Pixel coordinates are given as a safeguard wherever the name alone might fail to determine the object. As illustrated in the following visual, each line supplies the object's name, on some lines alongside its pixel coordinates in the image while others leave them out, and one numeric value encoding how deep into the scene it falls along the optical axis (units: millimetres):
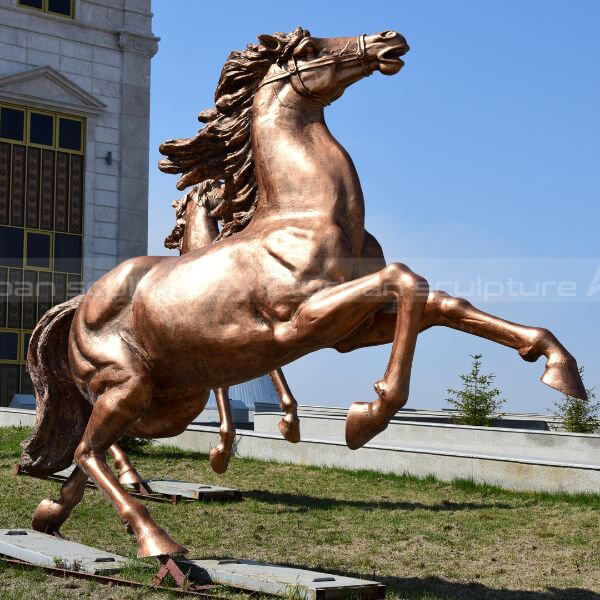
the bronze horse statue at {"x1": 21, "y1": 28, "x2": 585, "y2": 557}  4422
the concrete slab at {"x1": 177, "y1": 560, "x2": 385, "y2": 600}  4562
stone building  21453
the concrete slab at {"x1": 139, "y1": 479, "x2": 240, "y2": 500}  8750
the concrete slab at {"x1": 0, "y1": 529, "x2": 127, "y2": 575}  5211
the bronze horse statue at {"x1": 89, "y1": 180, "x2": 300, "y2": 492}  7883
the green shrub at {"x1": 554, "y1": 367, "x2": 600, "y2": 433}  14812
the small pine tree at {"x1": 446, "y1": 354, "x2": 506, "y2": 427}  15445
